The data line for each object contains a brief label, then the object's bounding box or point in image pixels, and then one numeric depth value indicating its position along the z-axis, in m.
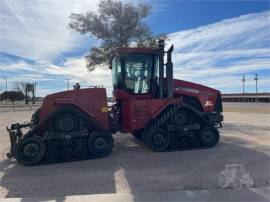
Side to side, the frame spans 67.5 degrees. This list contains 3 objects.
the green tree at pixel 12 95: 55.59
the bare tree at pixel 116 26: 11.77
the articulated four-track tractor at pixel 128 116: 5.02
